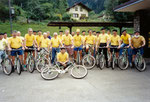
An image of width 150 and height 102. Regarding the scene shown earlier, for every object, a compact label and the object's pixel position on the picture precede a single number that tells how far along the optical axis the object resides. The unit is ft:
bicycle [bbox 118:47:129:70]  26.27
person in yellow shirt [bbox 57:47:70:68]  22.38
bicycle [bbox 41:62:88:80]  21.95
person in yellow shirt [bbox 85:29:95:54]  30.89
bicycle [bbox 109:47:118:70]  26.51
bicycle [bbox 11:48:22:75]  24.18
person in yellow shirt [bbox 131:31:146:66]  26.66
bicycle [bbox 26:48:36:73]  25.24
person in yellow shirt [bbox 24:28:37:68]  28.40
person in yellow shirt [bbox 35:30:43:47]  30.69
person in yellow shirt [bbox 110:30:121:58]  27.77
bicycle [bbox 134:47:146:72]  25.53
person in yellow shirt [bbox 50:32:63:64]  27.86
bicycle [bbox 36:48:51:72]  25.18
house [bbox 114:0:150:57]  36.25
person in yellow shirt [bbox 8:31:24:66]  25.48
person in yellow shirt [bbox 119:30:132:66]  27.69
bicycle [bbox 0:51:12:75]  24.68
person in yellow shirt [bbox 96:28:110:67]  29.72
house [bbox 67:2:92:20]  208.11
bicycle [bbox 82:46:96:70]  26.94
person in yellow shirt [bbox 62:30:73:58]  30.50
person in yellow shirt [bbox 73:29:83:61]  29.80
